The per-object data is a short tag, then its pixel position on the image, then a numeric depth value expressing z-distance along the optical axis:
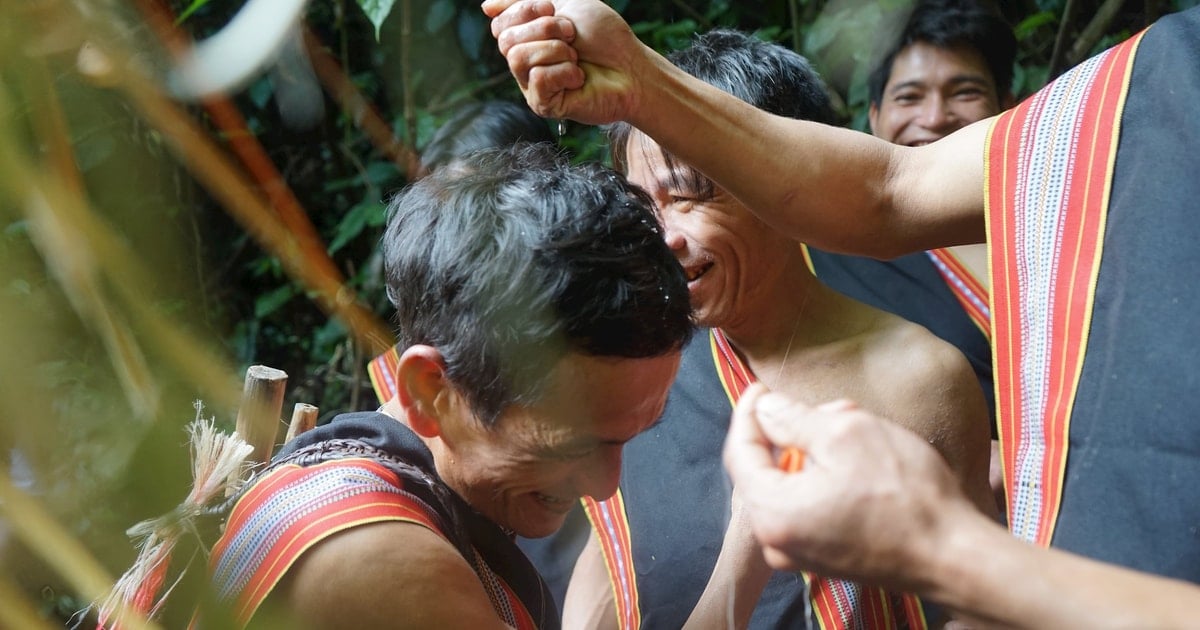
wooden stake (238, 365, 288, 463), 1.16
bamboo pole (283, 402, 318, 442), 1.37
